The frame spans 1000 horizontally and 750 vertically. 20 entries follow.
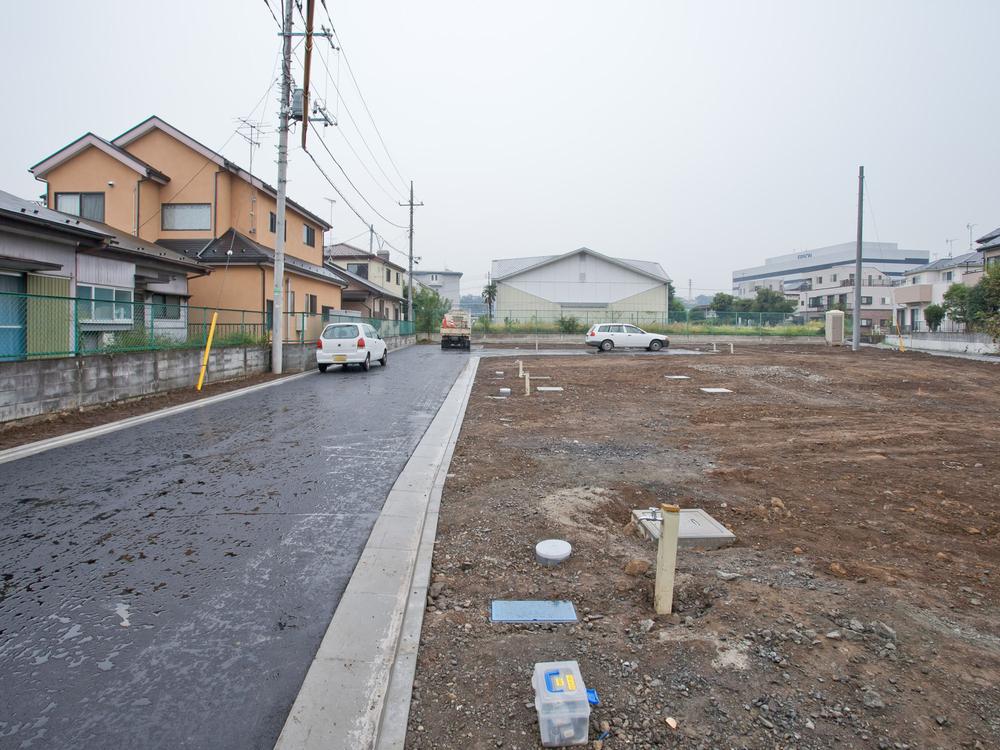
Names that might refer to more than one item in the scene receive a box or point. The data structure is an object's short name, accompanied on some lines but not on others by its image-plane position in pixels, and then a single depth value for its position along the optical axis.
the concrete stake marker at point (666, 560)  3.52
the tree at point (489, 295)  76.64
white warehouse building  53.91
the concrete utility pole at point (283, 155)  17.48
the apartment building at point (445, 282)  100.06
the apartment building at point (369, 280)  41.91
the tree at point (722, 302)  78.98
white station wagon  35.34
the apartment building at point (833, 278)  77.44
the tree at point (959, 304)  35.06
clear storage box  2.50
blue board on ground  3.58
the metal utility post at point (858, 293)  31.95
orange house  23.44
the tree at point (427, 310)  51.78
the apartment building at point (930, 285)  47.47
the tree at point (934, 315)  42.69
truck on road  37.38
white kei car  19.73
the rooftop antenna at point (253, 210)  25.56
